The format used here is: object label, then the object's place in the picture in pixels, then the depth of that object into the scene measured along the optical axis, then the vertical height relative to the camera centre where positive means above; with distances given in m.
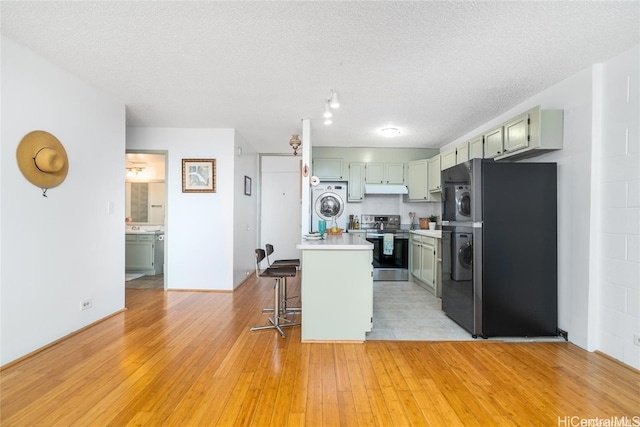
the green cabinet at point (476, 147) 3.66 +0.86
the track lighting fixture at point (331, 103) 2.71 +1.08
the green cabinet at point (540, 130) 2.71 +0.79
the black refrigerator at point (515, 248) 2.78 -0.33
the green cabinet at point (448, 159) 4.34 +0.85
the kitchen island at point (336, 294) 2.65 -0.75
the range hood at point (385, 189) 5.26 +0.44
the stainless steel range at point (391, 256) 4.97 -0.75
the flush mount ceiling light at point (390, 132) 4.29 +1.22
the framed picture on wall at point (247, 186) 5.14 +0.48
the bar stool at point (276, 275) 2.88 -0.62
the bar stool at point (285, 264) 3.34 -0.62
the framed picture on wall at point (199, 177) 4.37 +0.52
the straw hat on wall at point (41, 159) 2.31 +0.43
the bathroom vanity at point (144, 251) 5.28 -0.73
